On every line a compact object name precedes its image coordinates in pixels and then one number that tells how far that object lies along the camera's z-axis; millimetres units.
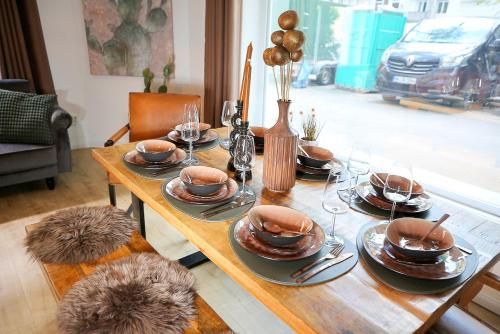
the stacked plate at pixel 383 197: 1222
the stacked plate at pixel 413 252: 893
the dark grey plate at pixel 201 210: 1121
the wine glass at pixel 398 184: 1152
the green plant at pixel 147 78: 3424
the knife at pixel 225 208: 1134
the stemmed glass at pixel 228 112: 1766
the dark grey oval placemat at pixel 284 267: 853
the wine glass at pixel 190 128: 1552
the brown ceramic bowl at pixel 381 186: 1273
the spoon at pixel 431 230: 1005
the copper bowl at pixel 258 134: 1791
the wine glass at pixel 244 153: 1248
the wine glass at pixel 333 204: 1027
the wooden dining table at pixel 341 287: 743
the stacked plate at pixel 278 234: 935
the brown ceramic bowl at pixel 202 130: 1921
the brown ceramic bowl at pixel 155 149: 1495
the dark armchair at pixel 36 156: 2543
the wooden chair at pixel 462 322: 1075
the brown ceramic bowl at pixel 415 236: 908
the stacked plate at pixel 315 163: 1479
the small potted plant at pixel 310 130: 2112
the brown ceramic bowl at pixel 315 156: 1526
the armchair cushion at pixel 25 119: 2645
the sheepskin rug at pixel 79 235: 1307
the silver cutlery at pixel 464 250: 1002
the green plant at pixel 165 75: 3461
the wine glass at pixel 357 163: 1338
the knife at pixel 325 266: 851
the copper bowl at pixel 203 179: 1219
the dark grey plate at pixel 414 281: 834
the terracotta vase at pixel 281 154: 1236
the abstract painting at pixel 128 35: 3492
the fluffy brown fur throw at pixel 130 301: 962
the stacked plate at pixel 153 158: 1494
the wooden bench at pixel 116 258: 1029
